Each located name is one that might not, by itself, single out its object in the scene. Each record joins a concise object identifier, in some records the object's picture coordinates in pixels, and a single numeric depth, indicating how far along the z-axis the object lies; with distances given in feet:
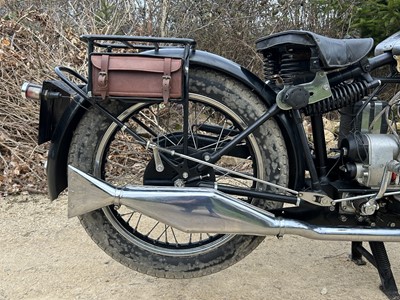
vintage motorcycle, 6.84
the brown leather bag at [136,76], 6.51
